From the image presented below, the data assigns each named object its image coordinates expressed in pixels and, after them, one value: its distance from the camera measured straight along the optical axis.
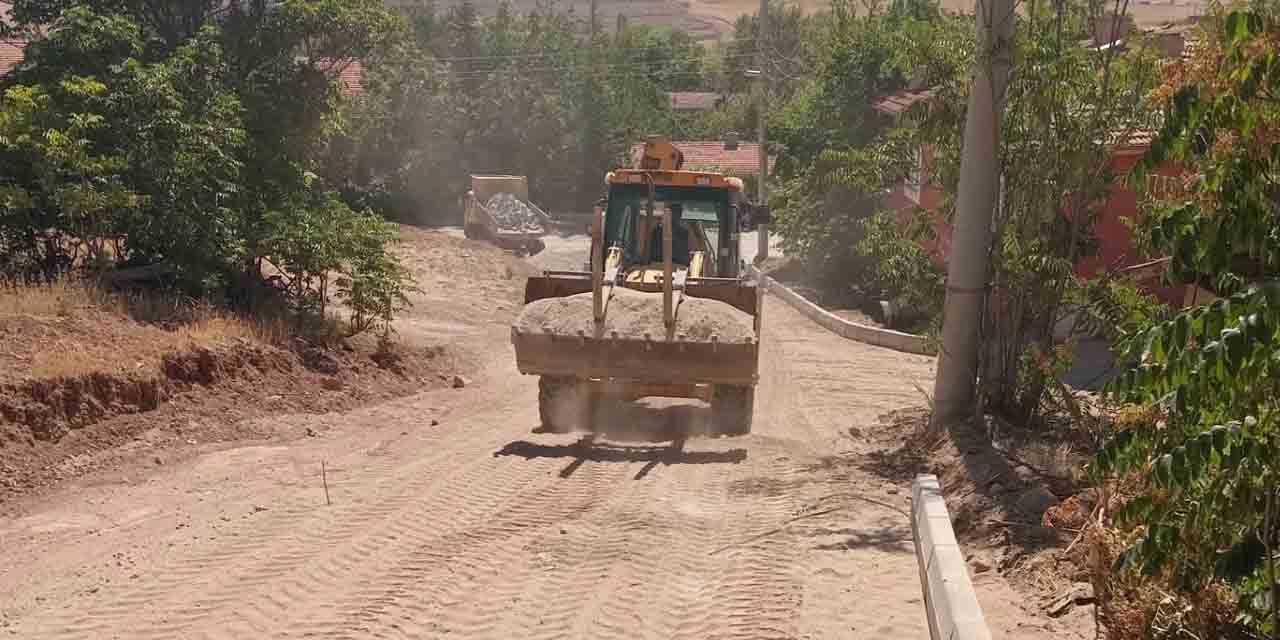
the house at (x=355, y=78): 47.14
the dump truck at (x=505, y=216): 41.00
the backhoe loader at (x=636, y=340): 11.59
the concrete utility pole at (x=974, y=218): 10.16
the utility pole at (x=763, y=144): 38.78
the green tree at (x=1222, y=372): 3.97
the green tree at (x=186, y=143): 14.88
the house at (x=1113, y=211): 10.72
